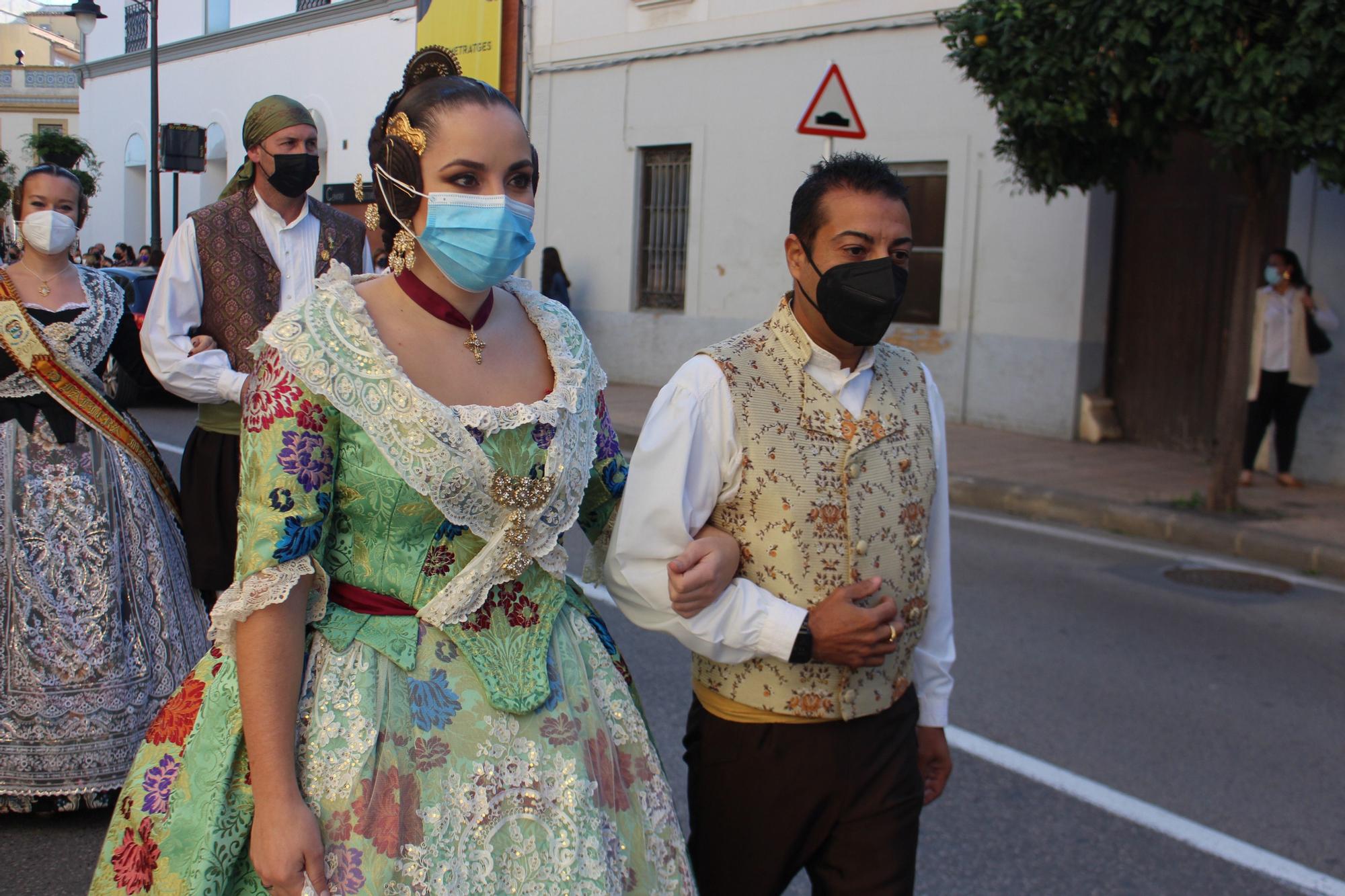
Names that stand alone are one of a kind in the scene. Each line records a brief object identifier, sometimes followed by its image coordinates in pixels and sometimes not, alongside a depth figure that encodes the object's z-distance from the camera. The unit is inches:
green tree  290.7
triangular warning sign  380.8
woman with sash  151.6
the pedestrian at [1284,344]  391.5
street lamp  675.4
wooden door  453.7
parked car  568.1
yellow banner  652.1
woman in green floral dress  73.2
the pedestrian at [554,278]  663.8
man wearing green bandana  148.2
